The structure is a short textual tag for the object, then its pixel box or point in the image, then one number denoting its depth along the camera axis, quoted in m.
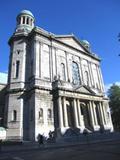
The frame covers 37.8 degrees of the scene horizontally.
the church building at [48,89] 28.48
